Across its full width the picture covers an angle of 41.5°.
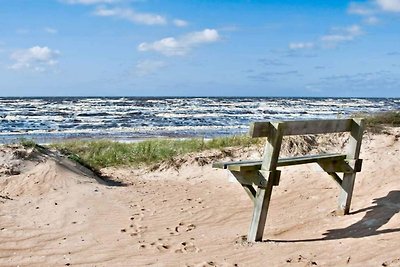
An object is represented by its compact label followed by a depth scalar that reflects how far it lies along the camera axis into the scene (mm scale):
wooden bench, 6012
